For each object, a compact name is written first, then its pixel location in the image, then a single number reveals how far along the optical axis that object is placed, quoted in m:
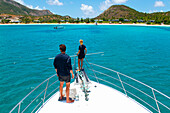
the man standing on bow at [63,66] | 4.84
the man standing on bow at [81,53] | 8.02
